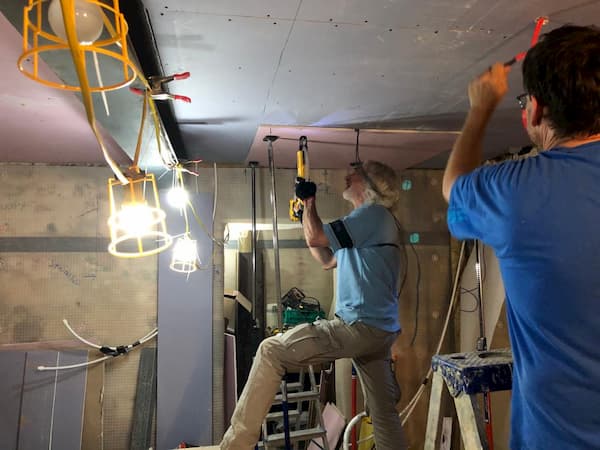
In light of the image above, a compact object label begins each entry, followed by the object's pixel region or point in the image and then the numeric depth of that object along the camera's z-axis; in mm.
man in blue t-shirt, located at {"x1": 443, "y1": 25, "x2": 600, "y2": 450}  781
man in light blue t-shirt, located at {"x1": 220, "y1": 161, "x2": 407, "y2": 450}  1912
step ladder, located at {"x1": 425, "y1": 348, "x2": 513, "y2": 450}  1129
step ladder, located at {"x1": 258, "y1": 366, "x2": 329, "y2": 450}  2309
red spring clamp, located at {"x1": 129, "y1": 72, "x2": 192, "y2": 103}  1594
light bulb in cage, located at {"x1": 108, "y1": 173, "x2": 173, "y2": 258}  1242
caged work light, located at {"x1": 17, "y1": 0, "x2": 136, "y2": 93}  927
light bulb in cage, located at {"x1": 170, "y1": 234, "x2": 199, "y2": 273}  2982
